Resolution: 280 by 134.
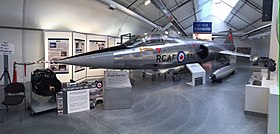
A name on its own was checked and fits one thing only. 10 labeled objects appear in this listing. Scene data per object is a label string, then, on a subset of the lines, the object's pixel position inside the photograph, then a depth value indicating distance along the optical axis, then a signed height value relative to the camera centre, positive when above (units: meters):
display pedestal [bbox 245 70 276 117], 4.12 -0.75
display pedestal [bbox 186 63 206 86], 7.51 -0.44
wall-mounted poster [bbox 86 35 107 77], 9.34 +0.96
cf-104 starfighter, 5.09 +0.31
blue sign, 12.76 +2.54
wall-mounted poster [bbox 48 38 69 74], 7.70 +0.50
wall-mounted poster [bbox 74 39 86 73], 8.43 +0.75
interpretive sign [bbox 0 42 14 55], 4.43 +0.33
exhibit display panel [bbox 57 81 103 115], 4.32 -0.82
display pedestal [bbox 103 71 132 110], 4.68 -0.75
